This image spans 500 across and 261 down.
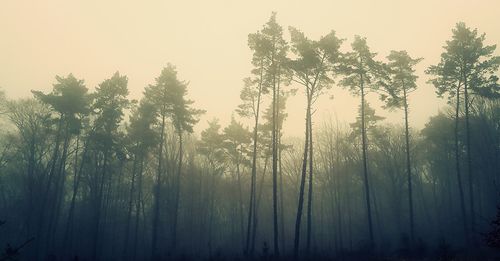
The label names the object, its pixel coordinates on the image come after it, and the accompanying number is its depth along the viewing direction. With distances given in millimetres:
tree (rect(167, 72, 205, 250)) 31391
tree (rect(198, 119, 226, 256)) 38250
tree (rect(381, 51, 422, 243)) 29391
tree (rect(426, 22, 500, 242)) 28031
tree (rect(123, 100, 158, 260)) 32406
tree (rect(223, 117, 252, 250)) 37406
